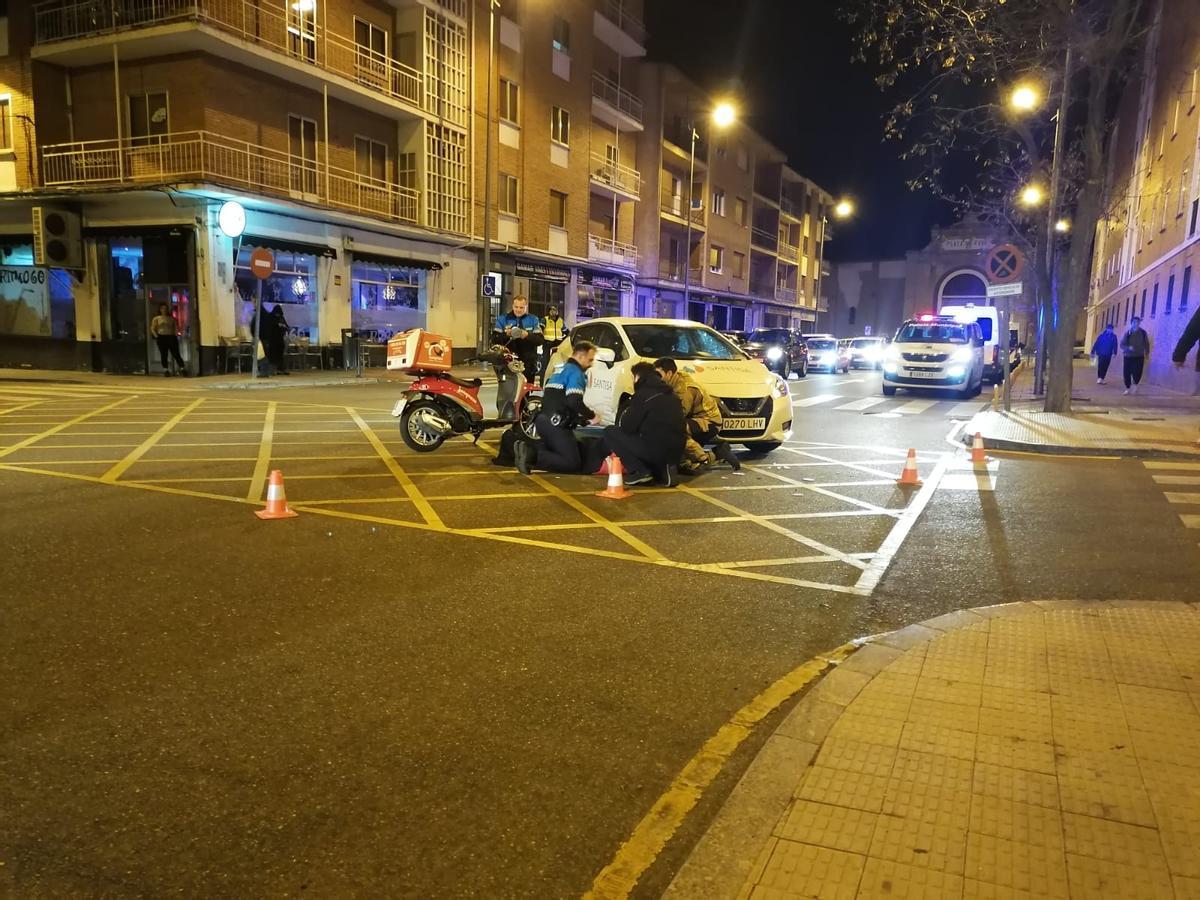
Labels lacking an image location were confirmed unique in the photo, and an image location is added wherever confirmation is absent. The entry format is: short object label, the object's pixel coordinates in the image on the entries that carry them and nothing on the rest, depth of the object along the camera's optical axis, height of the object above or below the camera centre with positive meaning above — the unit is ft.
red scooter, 35.12 -2.73
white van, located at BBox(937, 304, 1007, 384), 91.76 +2.97
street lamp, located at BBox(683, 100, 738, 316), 115.34 +32.48
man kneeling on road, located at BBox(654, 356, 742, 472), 30.71 -2.59
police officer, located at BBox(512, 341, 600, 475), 30.01 -2.51
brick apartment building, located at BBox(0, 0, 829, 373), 70.49 +17.42
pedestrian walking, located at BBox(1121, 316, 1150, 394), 68.08 +0.86
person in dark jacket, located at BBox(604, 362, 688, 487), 27.89 -2.76
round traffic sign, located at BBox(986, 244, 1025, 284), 54.13 +6.28
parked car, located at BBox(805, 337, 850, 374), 116.78 +0.22
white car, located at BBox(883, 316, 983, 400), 69.31 +0.02
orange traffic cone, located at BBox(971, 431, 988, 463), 35.76 -4.00
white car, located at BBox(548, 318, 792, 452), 33.68 -0.94
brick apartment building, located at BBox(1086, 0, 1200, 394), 68.59 +17.48
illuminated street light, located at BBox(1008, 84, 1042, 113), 57.52 +18.30
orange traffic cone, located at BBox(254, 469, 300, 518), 23.15 -4.45
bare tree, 47.83 +18.31
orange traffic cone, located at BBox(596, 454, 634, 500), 27.20 -4.30
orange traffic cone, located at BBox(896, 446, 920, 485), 30.48 -4.25
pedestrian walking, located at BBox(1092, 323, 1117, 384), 82.32 +1.23
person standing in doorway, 70.23 +0.73
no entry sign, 65.21 +6.21
